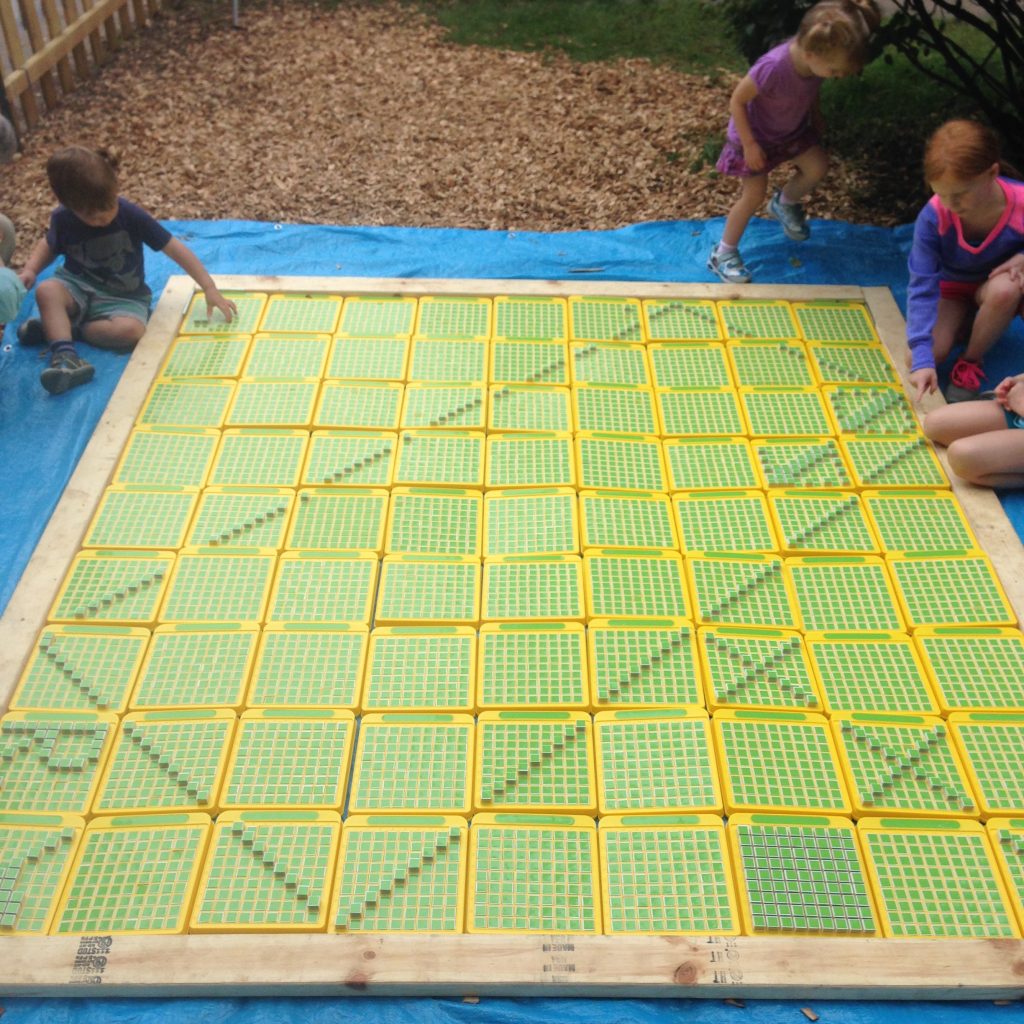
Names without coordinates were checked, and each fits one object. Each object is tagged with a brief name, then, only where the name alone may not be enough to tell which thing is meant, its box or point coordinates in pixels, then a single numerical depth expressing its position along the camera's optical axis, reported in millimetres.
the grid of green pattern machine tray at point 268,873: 2244
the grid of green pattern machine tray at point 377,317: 3906
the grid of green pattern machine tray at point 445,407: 3521
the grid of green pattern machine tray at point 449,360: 3715
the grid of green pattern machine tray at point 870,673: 2688
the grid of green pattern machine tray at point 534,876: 2260
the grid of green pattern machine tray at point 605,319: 3920
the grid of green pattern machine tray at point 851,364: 3725
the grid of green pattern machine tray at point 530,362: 3721
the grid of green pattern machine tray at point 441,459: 3305
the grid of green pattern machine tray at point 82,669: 2664
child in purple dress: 3629
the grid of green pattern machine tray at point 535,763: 2471
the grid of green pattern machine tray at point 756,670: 2689
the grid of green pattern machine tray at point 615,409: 3518
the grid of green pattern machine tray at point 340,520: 3096
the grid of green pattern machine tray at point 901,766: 2471
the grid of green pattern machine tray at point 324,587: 2893
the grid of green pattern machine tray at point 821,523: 3104
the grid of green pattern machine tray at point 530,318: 3916
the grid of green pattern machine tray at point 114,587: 2879
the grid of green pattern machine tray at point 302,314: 3910
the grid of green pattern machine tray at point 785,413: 3506
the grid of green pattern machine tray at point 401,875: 2254
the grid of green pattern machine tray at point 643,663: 2688
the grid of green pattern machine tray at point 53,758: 2463
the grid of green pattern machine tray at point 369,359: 3707
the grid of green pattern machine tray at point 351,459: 3303
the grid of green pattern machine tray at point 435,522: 3090
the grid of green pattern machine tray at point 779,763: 2473
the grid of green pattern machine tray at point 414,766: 2463
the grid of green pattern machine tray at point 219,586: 2887
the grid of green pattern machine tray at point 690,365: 3705
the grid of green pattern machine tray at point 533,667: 2678
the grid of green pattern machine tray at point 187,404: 3504
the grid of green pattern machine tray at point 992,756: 2482
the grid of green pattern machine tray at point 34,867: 2252
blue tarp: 3418
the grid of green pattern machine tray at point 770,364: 3707
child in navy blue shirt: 3580
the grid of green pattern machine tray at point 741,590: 2898
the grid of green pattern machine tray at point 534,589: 2900
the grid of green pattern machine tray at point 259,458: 3289
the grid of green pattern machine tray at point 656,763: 2471
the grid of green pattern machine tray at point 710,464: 3311
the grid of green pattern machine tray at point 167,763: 2451
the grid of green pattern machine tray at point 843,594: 2893
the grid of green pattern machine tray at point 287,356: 3701
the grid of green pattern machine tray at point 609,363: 3717
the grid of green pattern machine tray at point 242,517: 3100
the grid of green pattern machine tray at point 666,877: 2258
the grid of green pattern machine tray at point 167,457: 3295
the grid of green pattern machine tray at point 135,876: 2246
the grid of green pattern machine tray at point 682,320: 3920
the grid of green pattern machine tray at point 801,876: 2256
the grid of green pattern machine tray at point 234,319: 3906
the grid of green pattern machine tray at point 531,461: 3312
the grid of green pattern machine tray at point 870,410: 3529
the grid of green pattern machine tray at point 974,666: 2699
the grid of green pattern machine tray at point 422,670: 2676
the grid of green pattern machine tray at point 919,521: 3121
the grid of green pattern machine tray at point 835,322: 3902
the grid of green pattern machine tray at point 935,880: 2260
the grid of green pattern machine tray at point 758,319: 3920
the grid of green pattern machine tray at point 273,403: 3497
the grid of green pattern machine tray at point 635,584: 2910
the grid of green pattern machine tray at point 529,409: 3520
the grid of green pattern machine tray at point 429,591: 2887
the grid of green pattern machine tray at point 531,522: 3092
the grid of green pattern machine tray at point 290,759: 2469
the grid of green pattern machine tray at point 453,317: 3916
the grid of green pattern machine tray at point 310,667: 2682
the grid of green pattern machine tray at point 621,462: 3309
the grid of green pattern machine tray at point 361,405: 3506
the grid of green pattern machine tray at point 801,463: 3318
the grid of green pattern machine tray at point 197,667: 2670
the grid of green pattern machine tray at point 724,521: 3111
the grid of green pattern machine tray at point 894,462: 3326
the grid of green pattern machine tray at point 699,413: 3504
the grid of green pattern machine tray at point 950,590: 2906
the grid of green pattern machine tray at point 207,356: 3707
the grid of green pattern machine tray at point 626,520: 3113
